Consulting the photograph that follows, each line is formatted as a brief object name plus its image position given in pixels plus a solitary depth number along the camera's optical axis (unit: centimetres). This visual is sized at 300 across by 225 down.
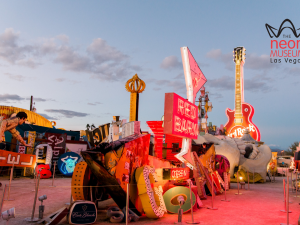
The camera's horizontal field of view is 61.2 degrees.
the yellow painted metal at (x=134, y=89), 2016
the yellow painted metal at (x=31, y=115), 3231
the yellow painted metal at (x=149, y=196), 787
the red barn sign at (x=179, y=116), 907
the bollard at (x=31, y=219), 736
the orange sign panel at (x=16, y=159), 924
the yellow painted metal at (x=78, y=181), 816
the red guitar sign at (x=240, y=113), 3694
